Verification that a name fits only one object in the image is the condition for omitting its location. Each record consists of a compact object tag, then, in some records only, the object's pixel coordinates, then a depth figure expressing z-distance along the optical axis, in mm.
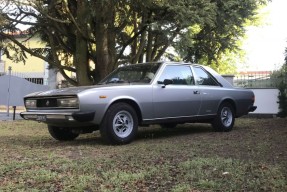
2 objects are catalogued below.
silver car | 7547
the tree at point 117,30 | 11148
